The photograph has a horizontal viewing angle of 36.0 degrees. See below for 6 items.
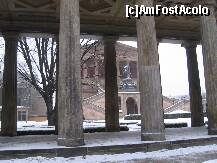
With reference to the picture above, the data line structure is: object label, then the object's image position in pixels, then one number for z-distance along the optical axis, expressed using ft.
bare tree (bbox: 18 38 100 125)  87.35
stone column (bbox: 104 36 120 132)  66.95
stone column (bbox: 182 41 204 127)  74.18
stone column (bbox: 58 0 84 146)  38.70
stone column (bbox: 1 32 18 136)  59.41
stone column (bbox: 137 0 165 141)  42.73
